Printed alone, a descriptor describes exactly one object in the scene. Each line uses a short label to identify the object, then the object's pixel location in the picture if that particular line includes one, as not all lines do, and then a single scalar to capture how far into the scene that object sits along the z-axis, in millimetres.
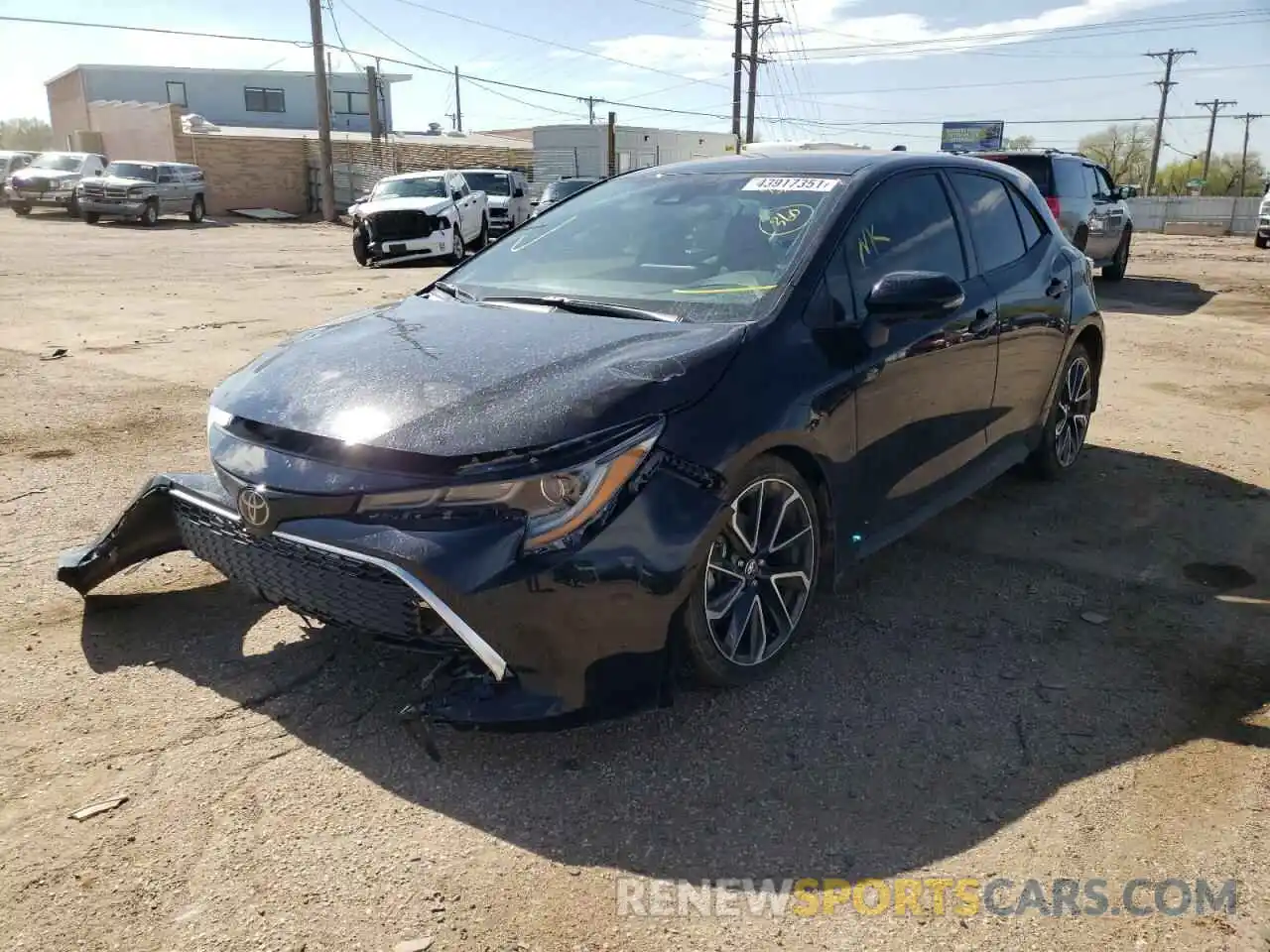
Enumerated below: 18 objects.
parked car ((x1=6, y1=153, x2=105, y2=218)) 31531
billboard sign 50250
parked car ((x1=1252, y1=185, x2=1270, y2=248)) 24203
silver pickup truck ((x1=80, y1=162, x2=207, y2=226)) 29375
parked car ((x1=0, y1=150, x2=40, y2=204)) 37178
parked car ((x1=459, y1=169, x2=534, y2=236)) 24750
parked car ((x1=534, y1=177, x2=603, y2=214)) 22781
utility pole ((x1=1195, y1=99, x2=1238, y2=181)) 74062
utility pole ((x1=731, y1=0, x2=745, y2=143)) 45125
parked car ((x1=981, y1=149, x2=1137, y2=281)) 13094
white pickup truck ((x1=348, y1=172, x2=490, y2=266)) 17875
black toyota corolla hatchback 2611
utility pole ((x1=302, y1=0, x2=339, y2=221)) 33312
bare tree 81250
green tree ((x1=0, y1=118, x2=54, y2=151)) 89250
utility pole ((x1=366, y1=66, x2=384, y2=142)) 40281
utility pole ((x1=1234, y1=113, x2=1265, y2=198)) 75419
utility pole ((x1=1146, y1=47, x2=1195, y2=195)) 62281
